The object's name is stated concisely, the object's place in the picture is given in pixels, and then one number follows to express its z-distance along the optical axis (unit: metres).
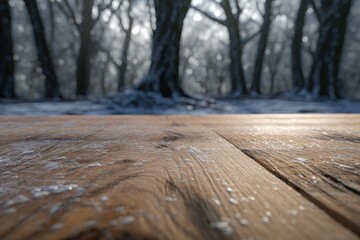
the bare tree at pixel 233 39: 9.34
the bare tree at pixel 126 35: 14.04
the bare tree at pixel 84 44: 9.55
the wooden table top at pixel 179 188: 0.31
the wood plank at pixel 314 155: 0.39
